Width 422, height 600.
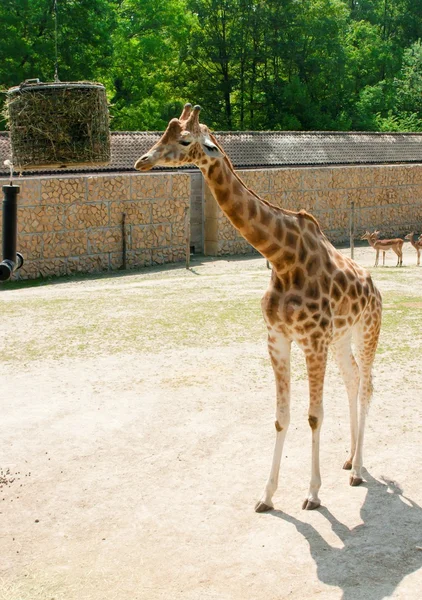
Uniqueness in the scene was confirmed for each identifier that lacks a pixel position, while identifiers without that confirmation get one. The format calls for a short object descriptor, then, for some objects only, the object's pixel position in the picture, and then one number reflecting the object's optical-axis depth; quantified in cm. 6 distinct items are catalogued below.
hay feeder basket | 864
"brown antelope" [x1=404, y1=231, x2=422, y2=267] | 1989
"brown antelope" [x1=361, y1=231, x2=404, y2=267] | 1966
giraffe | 624
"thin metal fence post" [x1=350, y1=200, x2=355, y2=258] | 1970
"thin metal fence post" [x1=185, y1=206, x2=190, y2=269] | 1938
